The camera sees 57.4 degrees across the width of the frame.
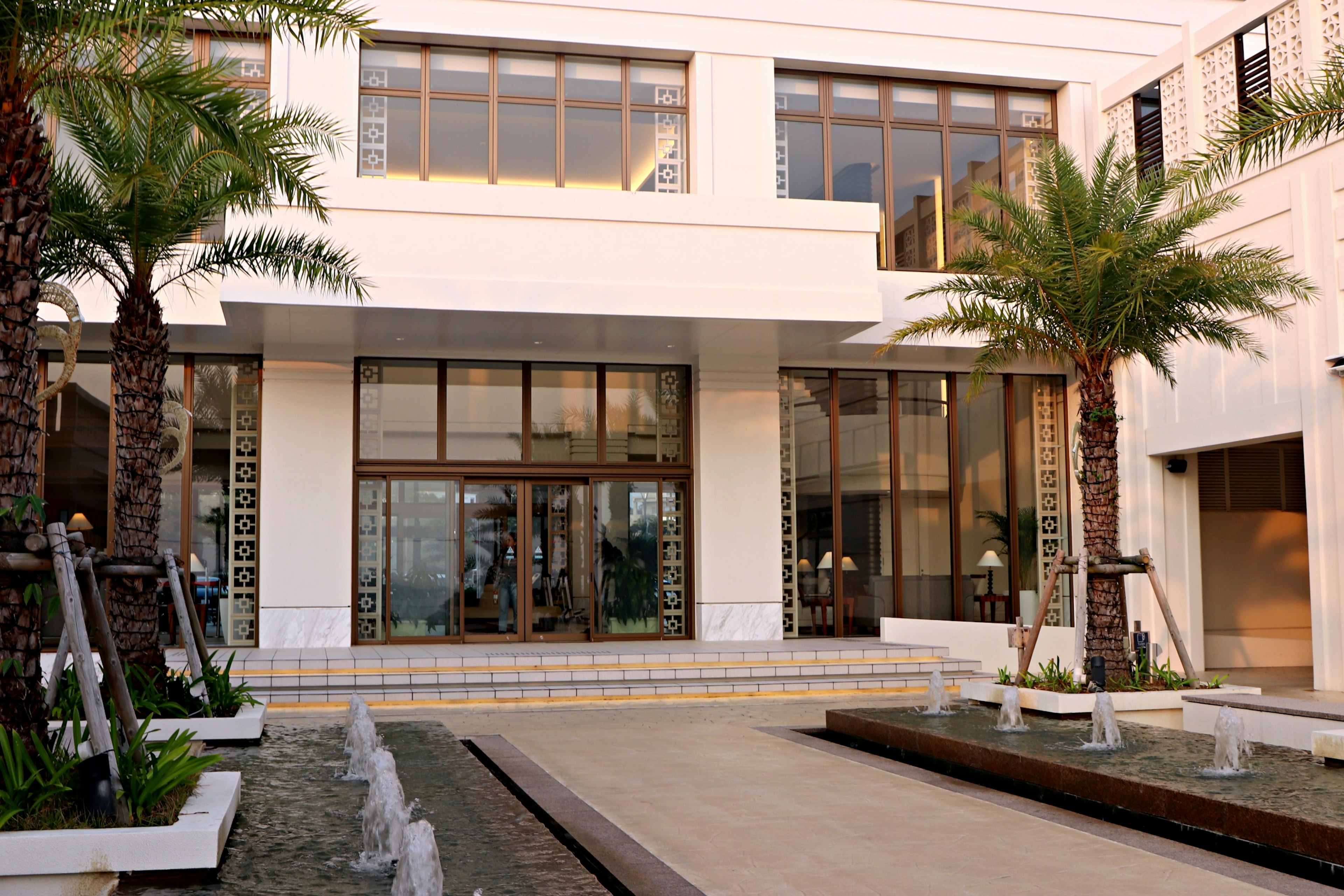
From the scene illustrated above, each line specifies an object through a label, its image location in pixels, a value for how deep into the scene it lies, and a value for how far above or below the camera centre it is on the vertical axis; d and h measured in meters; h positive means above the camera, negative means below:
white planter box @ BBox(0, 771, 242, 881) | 5.06 -1.25
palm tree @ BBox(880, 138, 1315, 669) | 12.19 +2.61
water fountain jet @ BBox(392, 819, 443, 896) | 4.74 -1.21
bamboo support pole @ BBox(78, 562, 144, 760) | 5.96 -0.50
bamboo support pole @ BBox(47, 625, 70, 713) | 6.52 -0.64
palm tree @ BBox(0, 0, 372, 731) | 5.84 +1.86
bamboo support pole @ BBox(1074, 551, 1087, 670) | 12.20 -0.63
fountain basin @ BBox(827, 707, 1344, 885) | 6.46 -1.50
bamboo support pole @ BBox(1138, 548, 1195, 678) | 12.34 -0.73
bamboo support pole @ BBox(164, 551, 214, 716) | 9.62 -0.55
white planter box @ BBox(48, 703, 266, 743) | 9.36 -1.33
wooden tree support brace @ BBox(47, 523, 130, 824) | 5.63 -0.40
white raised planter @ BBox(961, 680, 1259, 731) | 11.45 -1.49
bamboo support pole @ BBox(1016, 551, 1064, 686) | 12.62 -0.73
